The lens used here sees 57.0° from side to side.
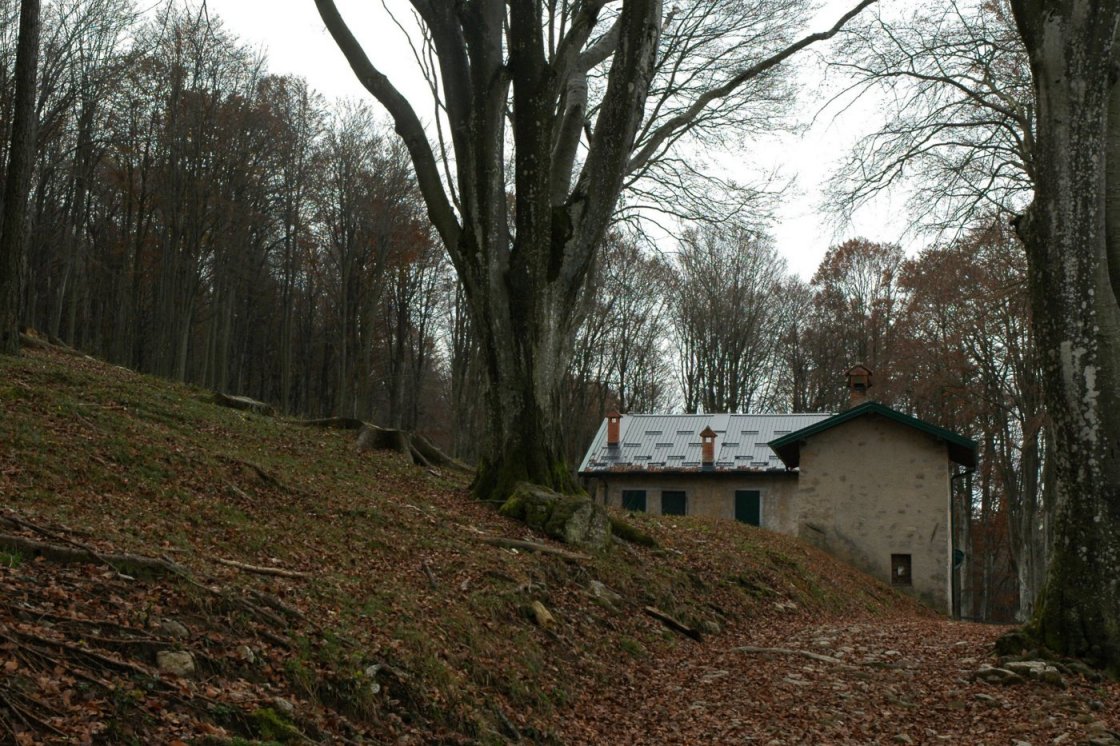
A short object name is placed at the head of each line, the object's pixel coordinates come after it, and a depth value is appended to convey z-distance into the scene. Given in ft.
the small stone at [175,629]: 18.31
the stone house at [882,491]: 89.51
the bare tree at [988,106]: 48.37
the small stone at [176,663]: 17.20
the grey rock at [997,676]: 27.89
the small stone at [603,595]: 34.73
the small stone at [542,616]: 30.04
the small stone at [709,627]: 38.22
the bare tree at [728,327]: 149.69
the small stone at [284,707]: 17.88
